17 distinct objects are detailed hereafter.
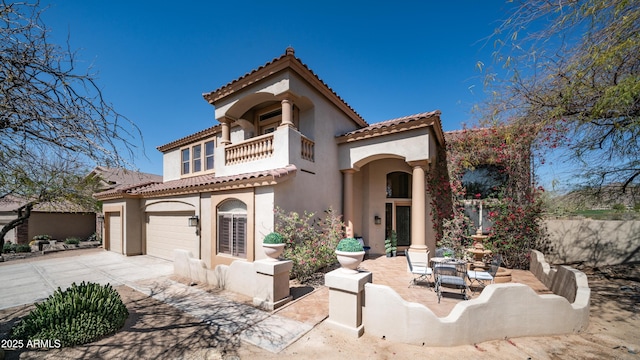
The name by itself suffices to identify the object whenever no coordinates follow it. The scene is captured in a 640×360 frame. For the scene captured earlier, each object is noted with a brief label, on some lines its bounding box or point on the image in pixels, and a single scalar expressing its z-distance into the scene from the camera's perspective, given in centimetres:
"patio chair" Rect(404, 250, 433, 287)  729
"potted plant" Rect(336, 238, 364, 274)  494
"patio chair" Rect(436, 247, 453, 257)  893
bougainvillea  948
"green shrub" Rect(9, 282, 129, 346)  445
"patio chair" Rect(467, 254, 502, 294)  678
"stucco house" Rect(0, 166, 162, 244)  1955
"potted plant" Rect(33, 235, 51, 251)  1760
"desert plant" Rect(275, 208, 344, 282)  775
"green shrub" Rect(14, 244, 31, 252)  1639
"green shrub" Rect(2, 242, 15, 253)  1639
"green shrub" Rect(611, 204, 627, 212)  854
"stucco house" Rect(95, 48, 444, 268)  865
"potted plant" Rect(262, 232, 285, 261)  622
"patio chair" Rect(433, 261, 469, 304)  613
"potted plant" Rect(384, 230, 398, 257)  1132
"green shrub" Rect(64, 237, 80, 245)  1916
